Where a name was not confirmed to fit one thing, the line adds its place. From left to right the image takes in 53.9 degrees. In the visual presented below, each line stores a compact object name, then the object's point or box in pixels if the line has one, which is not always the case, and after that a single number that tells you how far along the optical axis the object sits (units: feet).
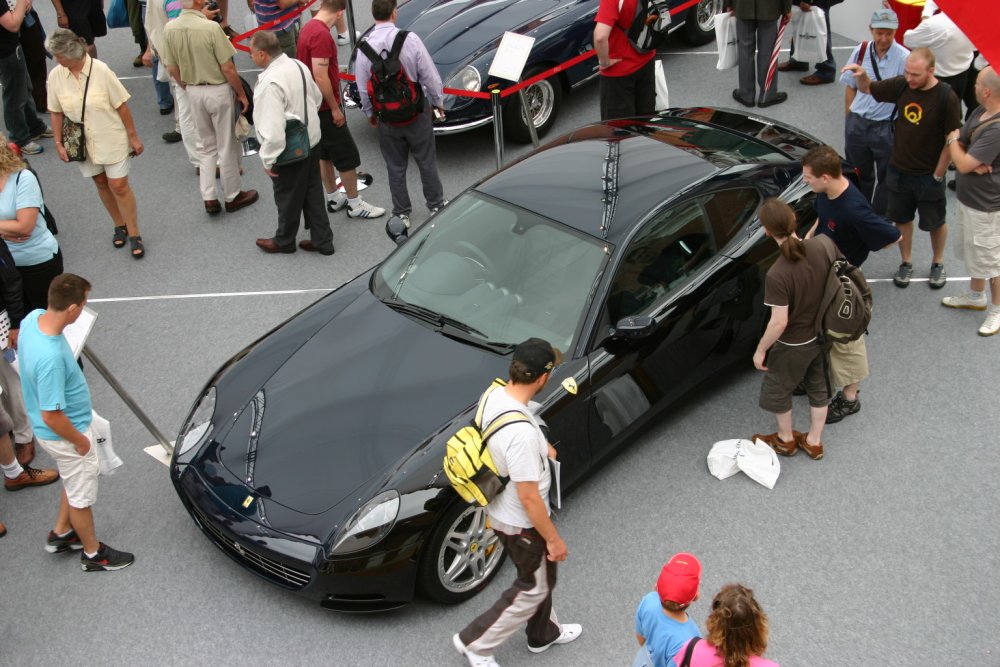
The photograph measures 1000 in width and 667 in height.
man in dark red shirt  25.03
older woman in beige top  23.25
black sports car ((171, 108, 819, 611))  14.85
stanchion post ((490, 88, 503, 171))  25.82
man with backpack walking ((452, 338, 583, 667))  12.29
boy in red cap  11.30
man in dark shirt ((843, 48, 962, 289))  20.11
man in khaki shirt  25.31
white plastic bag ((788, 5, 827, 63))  30.09
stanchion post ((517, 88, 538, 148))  27.04
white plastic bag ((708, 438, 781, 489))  17.66
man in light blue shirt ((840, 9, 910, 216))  22.17
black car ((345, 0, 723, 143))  28.04
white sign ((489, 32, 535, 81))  25.48
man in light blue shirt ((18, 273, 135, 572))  15.01
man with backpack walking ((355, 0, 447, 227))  23.88
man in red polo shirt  25.94
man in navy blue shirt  17.61
